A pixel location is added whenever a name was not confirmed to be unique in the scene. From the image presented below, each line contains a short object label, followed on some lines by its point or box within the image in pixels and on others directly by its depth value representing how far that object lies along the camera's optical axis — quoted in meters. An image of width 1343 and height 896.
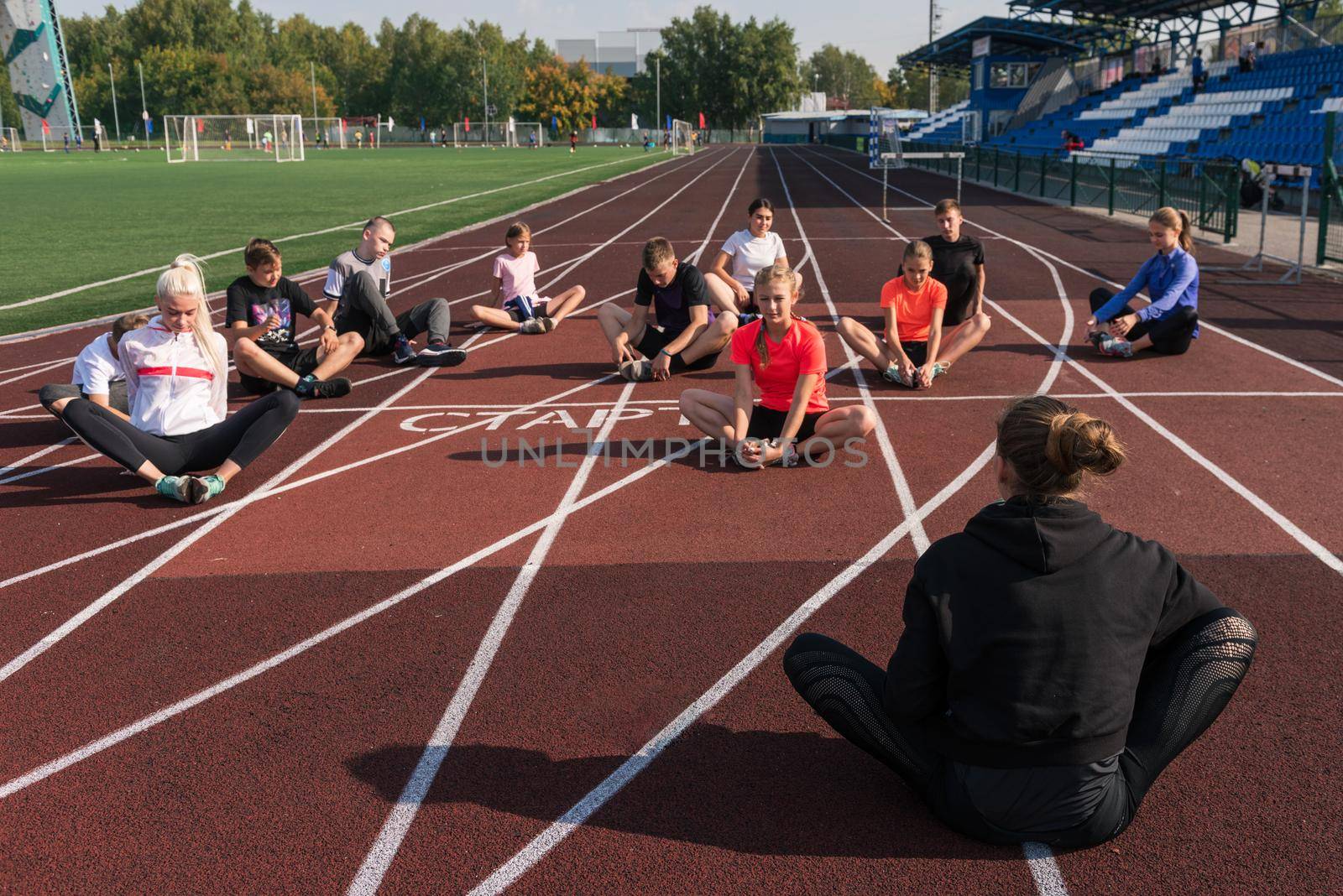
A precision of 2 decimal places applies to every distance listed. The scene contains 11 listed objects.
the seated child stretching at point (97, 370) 7.56
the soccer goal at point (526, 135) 106.31
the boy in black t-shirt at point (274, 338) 9.52
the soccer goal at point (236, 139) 68.12
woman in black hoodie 3.29
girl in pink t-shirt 12.60
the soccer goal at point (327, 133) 103.91
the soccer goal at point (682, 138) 86.75
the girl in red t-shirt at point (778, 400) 7.45
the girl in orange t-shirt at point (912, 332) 9.90
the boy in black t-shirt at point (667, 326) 10.12
